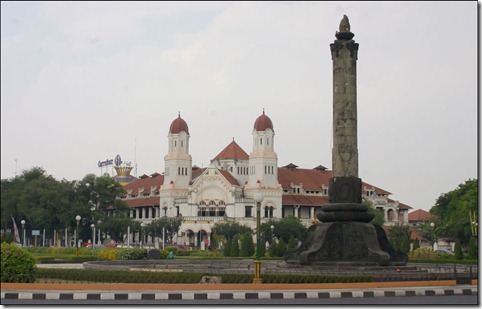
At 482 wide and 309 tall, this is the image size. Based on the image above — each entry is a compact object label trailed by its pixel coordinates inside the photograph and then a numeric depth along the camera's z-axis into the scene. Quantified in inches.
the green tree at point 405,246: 2296.5
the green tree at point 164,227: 4335.6
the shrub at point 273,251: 2304.4
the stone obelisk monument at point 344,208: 1205.7
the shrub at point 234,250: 2346.2
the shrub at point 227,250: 2390.5
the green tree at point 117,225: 3779.5
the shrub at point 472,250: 2059.1
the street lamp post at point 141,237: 4322.1
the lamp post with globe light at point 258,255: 951.0
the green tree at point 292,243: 2295.5
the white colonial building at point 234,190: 4589.1
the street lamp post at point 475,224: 2350.9
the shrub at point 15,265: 898.7
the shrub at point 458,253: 2032.9
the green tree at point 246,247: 2316.7
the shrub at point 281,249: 2308.1
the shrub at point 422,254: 2016.5
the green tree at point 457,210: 2940.5
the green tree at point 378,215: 4175.9
